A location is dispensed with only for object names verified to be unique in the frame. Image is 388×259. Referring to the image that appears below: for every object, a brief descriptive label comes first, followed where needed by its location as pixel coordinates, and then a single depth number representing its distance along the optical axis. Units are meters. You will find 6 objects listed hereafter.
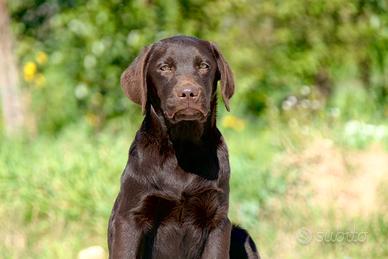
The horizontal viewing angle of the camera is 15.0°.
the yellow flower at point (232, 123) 13.39
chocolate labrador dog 6.81
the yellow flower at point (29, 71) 13.68
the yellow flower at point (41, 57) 13.96
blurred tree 12.22
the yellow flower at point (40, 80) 14.10
